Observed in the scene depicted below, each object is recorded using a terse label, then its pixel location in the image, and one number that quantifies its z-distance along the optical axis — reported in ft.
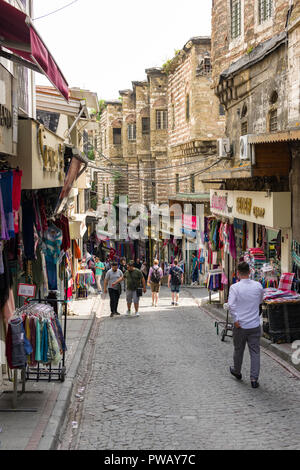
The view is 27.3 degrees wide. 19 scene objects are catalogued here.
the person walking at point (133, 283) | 57.26
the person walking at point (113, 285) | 58.80
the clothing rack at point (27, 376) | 23.60
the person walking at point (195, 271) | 95.25
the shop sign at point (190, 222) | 91.35
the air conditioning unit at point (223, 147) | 63.72
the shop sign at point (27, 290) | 25.38
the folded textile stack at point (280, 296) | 36.80
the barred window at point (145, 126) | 149.38
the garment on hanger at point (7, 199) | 23.30
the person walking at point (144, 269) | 104.75
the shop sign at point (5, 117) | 23.39
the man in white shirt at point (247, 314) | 27.37
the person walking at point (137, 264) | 114.01
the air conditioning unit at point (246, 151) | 41.29
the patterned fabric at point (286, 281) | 39.73
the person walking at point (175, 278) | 66.23
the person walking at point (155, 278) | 65.93
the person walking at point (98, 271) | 88.15
